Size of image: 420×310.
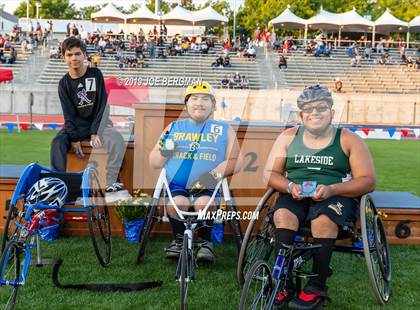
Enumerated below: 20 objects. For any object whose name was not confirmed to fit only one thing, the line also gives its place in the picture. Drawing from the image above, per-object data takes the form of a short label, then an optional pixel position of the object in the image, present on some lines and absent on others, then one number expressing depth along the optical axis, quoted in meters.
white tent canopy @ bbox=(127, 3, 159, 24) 35.97
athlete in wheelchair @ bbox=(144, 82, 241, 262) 4.89
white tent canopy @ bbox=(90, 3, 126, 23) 35.94
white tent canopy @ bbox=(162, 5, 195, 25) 35.66
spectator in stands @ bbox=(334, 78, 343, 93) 28.03
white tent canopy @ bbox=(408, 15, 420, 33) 39.25
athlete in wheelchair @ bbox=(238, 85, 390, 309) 3.96
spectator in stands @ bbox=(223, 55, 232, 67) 30.36
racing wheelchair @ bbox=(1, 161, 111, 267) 4.52
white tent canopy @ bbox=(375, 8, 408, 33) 39.11
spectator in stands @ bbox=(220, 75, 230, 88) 27.33
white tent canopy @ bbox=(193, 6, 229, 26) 36.19
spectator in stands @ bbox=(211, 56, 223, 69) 30.09
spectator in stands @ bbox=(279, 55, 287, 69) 31.48
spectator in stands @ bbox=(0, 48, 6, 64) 31.05
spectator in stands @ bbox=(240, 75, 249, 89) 27.48
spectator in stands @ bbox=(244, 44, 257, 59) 32.50
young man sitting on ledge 5.67
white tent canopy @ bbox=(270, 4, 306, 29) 38.47
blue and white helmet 4.49
